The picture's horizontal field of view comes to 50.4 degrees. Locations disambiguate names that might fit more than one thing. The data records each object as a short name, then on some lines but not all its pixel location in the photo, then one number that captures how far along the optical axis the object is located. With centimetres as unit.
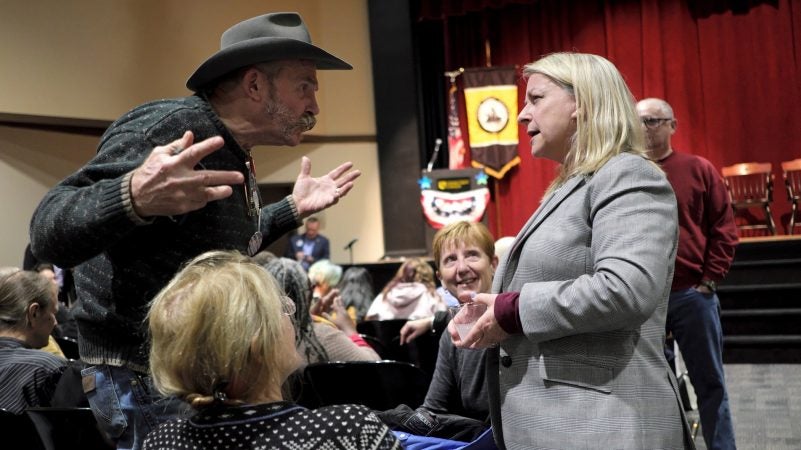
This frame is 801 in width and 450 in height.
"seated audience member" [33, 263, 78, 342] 494
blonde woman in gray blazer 173
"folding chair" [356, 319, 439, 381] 390
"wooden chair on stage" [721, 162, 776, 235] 1015
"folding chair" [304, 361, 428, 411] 292
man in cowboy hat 153
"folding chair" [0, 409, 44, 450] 256
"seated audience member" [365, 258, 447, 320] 573
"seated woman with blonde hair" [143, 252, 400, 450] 135
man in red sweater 372
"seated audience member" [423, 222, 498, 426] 263
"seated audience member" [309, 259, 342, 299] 541
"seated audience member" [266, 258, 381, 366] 349
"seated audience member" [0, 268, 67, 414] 281
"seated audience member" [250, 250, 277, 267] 398
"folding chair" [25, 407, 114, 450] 243
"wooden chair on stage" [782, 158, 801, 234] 1012
